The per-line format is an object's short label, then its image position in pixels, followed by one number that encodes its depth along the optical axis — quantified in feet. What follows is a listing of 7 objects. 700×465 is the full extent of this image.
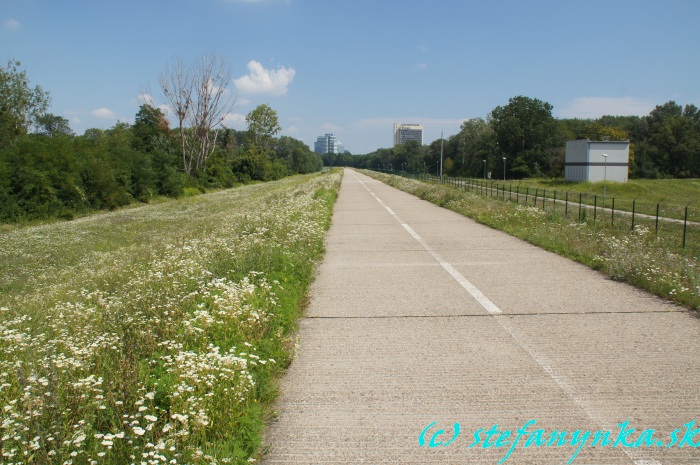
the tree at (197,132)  190.80
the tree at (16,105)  136.98
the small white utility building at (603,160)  218.38
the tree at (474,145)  390.62
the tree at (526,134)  345.10
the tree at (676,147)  312.71
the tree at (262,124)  358.43
